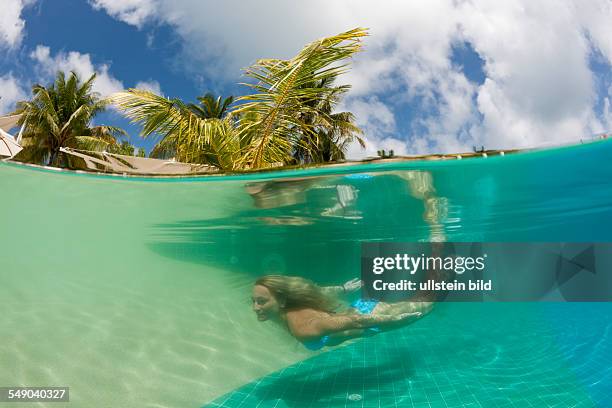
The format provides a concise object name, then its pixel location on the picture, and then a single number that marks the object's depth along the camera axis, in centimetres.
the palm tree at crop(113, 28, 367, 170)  655
